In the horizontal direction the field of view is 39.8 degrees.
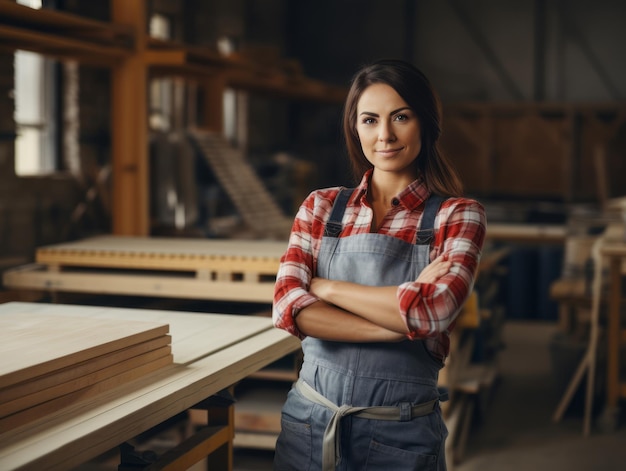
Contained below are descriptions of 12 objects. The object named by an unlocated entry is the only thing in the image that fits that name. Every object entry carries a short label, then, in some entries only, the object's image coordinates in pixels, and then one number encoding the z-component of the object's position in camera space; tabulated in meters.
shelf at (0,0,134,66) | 5.92
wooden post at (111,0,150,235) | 7.36
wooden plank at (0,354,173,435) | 2.19
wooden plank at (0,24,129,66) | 5.97
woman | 2.47
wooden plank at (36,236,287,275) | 5.13
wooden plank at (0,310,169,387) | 2.29
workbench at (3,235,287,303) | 5.10
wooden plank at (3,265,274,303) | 5.04
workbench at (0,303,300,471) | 2.10
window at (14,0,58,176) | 9.77
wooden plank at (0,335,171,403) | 2.21
